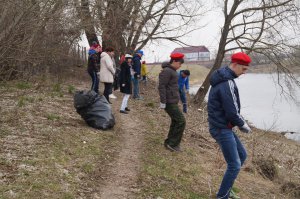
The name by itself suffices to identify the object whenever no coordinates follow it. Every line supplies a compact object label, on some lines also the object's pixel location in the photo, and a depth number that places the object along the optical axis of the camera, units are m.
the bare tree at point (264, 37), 17.36
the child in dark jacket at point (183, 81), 11.19
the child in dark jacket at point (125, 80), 10.37
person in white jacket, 10.38
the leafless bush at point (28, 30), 6.31
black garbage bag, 8.22
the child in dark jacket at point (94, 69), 11.46
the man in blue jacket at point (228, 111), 4.82
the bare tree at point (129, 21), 16.70
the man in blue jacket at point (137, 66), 12.83
